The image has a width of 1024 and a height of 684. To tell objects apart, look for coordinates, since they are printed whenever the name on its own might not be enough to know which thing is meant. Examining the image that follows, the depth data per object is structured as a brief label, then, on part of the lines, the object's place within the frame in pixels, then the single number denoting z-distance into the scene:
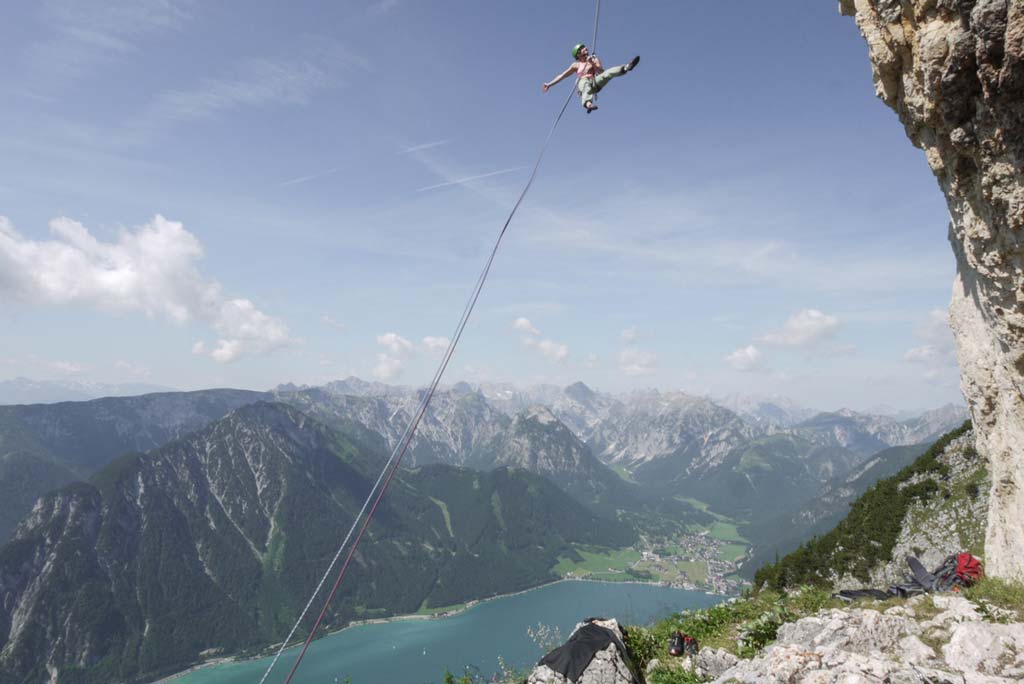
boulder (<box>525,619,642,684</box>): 11.09
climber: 13.45
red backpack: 13.82
